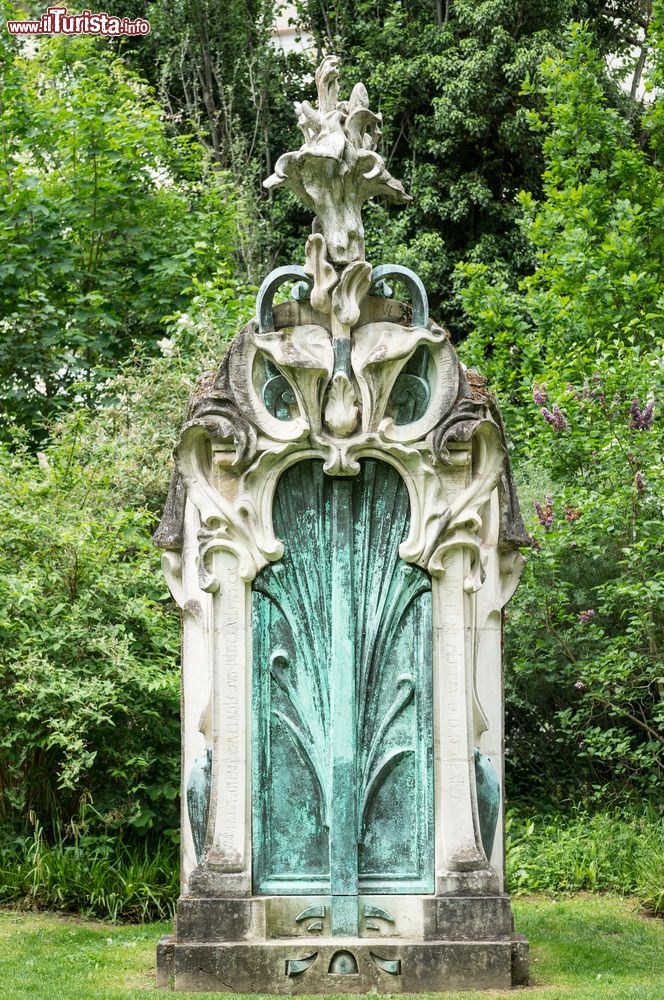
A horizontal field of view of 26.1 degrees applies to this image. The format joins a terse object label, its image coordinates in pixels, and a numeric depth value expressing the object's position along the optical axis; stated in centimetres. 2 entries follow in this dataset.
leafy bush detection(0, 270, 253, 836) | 1034
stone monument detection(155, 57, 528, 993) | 715
